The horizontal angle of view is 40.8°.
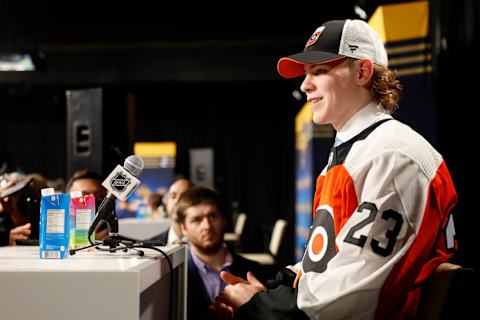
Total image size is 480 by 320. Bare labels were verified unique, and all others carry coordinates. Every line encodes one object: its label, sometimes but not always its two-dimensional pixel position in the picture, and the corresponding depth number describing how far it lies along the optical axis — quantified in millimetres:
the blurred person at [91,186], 2748
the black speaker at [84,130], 4090
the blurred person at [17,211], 2473
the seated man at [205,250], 2885
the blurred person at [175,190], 5352
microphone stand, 1907
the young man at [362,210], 1479
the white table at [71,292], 1345
